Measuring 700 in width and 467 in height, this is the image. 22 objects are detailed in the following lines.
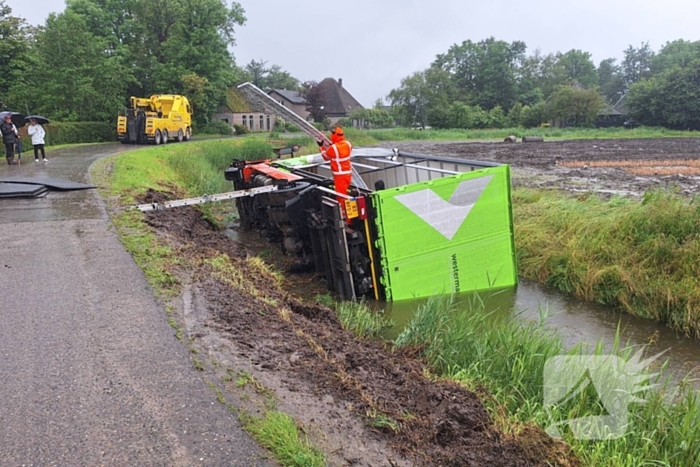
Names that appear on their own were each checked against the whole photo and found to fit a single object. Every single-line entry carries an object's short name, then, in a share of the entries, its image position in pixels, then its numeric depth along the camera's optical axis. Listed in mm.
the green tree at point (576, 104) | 60812
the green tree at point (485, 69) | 73875
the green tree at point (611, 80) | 107500
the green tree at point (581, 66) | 105000
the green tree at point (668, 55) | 94000
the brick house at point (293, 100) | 65438
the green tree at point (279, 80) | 93000
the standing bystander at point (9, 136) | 14720
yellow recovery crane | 24547
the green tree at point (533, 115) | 63906
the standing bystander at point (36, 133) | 15430
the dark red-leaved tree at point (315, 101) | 59491
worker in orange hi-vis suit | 8945
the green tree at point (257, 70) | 91694
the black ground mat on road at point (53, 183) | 10652
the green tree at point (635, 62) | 111688
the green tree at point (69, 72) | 27906
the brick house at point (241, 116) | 47719
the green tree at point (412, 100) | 65862
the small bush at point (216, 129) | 39562
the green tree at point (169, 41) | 38969
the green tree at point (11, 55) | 28516
